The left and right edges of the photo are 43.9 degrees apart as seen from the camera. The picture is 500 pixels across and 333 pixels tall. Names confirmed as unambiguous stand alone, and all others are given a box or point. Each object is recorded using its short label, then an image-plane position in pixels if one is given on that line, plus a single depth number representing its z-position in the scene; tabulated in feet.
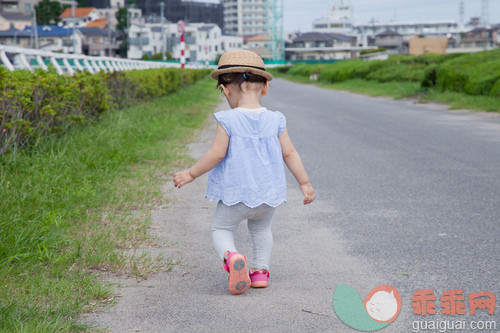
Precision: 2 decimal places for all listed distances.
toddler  10.85
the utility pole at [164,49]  277.93
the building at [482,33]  315.58
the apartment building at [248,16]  503.53
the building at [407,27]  531.50
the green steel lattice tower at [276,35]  381.40
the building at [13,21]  312.29
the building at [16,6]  367.15
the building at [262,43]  397.88
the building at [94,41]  309.96
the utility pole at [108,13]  380.86
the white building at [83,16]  379.59
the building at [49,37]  278.87
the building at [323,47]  389.60
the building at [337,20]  531.91
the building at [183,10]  439.22
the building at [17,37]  270.67
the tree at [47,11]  337.52
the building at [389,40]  421.18
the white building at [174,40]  344.08
